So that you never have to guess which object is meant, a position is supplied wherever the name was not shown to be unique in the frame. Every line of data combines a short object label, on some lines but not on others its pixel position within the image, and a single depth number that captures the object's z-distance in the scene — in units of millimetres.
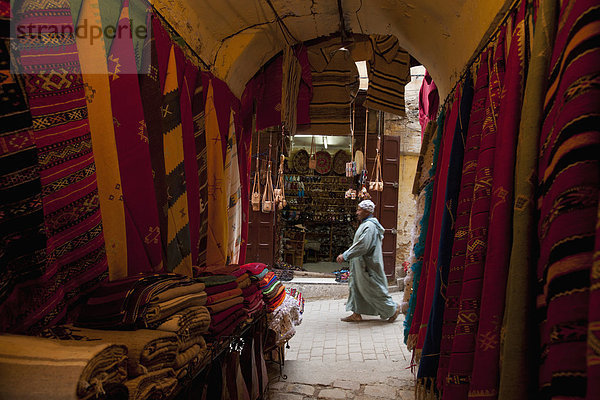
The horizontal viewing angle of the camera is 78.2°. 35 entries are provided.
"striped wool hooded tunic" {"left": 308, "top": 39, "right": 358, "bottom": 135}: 3432
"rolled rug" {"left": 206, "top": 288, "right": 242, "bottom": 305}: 1766
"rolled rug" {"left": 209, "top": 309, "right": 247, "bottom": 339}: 1737
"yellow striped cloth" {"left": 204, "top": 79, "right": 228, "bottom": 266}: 2508
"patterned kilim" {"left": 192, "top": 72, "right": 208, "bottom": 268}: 2266
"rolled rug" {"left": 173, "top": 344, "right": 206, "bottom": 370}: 1263
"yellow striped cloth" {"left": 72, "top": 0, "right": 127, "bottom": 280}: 1353
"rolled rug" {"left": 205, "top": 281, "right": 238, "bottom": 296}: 1809
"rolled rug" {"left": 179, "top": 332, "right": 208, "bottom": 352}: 1311
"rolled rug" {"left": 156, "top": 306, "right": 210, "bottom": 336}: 1252
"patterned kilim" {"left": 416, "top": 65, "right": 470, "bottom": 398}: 1549
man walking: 5621
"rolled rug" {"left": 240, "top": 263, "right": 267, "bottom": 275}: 2533
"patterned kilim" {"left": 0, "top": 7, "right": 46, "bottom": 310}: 939
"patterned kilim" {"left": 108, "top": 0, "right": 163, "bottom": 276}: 1491
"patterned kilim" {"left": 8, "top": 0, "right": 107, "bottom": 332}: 1039
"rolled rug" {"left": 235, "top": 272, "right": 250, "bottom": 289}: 2232
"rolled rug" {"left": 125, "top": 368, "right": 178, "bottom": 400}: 997
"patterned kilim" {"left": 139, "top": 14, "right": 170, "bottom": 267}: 1696
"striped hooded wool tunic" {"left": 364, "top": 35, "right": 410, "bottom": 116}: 3271
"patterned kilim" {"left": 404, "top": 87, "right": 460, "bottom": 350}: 2213
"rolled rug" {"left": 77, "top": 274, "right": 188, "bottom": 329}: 1185
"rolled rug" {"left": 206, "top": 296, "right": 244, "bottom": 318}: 1735
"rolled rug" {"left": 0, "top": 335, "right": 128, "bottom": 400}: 767
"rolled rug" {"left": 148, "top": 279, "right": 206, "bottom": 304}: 1273
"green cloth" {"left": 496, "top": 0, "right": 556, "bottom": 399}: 917
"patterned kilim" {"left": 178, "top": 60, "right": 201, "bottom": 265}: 2051
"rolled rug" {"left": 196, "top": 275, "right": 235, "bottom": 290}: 1812
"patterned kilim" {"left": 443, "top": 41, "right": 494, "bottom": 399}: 1180
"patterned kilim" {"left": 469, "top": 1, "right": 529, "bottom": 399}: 1029
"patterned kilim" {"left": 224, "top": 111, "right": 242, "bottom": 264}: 2832
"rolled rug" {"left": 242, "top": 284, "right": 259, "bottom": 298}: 2303
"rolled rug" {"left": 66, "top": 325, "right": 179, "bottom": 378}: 1058
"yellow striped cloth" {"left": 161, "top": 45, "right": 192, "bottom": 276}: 1847
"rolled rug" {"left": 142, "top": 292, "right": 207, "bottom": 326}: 1211
